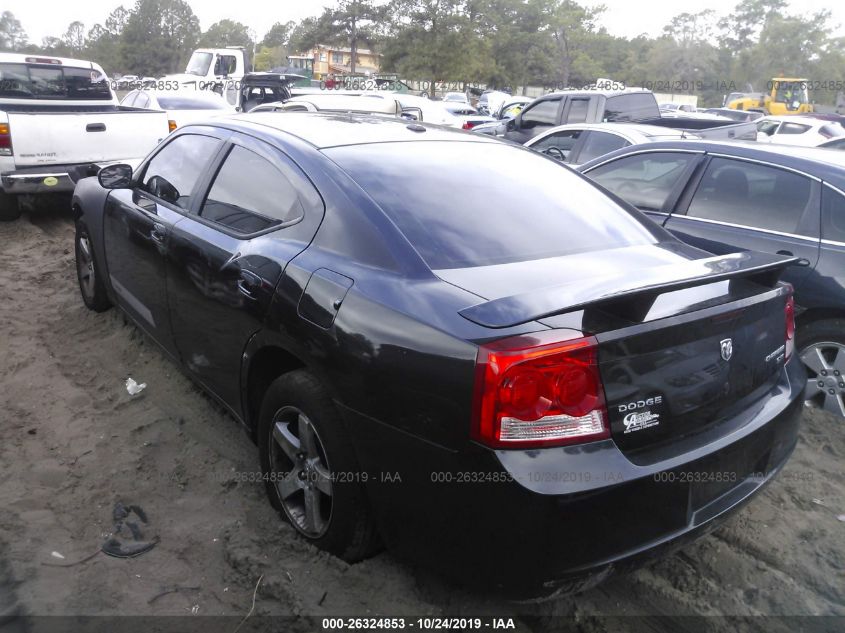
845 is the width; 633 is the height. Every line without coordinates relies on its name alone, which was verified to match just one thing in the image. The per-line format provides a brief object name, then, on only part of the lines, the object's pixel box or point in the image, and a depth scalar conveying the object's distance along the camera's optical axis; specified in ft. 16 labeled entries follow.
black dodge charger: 6.83
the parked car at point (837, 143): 37.91
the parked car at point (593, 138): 26.03
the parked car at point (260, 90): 57.57
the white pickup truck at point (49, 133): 24.26
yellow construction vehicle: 118.73
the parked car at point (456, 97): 120.16
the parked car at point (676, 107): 110.79
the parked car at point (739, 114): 68.93
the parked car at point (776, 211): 13.16
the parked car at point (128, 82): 85.01
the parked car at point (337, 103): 39.88
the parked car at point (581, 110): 40.45
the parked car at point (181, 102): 40.95
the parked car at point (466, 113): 66.39
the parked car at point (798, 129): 53.72
